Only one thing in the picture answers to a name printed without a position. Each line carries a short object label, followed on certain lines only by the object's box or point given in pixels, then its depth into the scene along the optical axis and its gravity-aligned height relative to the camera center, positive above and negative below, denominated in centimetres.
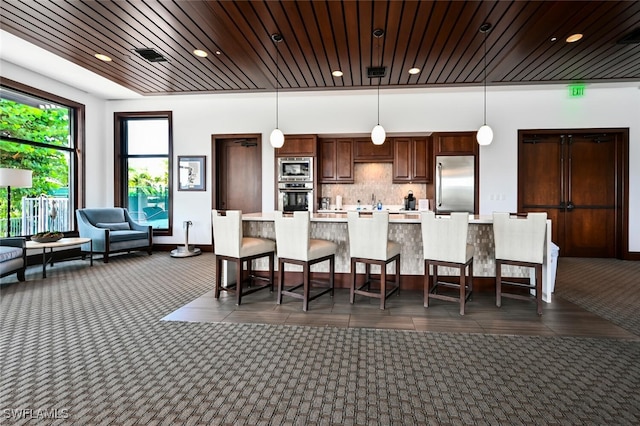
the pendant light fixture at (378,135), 490 +115
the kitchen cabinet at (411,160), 613 +96
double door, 607 +45
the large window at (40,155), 524 +102
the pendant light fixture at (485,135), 448 +105
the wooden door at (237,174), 683 +80
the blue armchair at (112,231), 564 -36
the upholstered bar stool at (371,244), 320 -35
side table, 459 -49
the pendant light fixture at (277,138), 475 +108
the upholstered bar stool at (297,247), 322 -38
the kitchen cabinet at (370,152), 625 +115
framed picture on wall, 680 +81
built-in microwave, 615 +80
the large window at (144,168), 696 +94
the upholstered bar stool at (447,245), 305 -35
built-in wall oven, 620 +28
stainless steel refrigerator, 586 +47
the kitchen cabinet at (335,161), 631 +99
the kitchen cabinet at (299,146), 618 +125
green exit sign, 578 +218
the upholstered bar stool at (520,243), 307 -33
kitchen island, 359 -36
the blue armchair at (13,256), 402 -57
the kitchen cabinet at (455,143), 590 +123
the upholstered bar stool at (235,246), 334 -38
